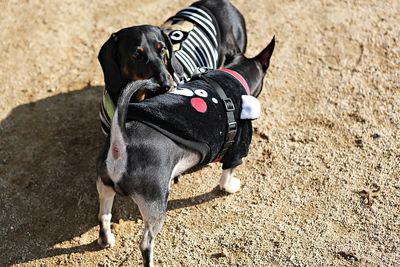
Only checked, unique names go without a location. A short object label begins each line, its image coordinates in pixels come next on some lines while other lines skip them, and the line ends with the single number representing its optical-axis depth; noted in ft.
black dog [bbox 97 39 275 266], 11.91
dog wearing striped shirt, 14.75
